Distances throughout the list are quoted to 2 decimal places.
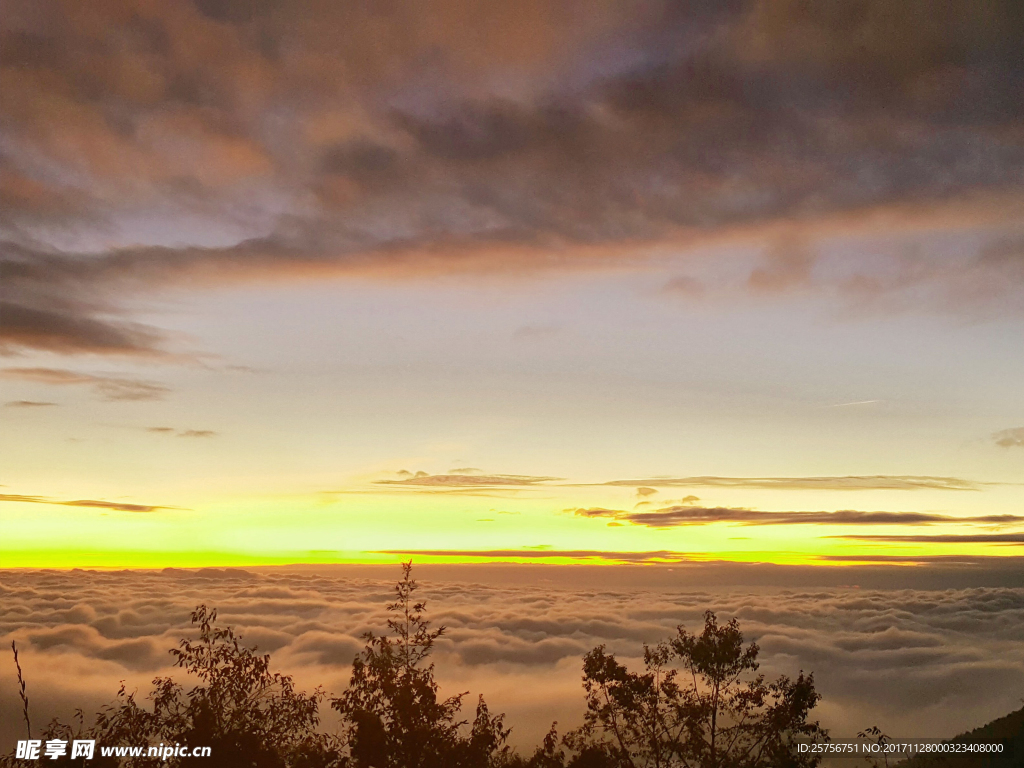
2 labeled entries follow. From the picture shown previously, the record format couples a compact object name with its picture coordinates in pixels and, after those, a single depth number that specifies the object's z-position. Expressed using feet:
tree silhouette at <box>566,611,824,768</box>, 82.33
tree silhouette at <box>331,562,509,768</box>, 62.54
